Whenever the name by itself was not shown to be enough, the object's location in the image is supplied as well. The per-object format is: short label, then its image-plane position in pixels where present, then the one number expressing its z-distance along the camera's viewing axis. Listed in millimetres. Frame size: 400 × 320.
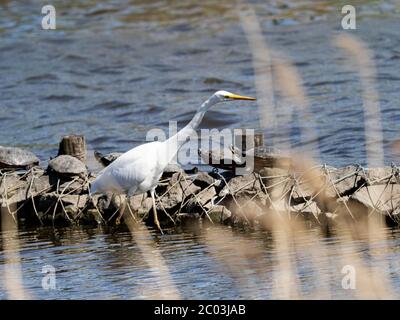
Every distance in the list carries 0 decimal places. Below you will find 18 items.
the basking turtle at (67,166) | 10945
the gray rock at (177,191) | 10578
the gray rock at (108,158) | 11461
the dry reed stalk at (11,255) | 6840
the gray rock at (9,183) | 11258
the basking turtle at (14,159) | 11625
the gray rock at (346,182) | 9891
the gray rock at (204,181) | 10625
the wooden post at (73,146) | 11461
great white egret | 9992
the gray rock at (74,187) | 11008
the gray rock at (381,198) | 9547
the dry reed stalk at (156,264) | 7232
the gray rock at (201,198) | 10391
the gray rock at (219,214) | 10297
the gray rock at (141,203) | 10789
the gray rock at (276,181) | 10055
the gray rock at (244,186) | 10250
